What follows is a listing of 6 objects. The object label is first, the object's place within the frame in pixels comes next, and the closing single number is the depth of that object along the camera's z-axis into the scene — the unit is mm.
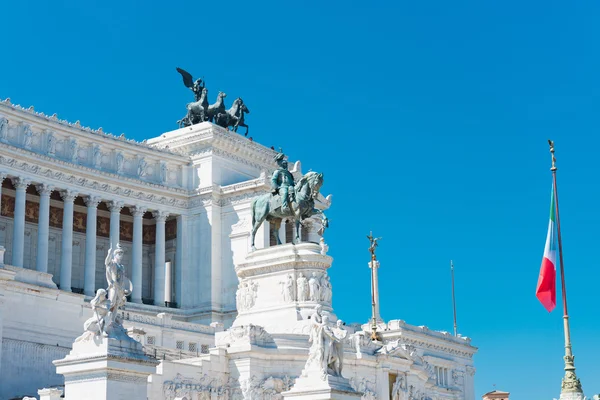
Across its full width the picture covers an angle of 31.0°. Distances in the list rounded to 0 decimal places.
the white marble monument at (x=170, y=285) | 32375
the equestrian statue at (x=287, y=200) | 53719
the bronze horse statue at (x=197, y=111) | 81438
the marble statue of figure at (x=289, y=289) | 52031
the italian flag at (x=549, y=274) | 33656
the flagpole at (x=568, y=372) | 28266
